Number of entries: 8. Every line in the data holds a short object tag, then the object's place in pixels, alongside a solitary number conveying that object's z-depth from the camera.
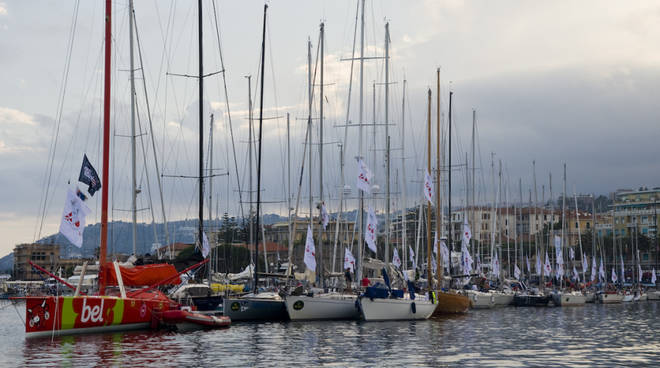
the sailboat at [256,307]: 44.41
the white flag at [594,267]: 96.72
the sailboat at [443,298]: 51.65
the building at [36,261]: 189.62
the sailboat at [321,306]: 43.91
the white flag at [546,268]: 80.61
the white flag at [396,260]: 66.49
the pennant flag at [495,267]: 78.43
